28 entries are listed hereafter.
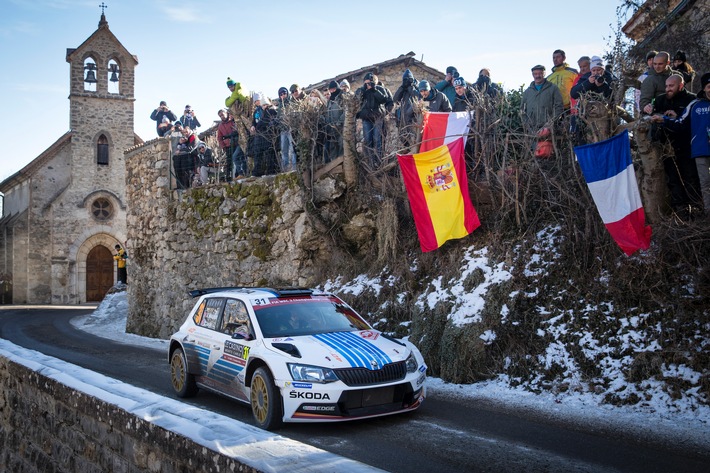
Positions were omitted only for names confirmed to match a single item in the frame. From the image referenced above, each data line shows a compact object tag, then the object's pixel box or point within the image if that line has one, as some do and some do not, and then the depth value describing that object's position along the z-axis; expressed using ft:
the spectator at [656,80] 32.22
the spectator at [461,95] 41.61
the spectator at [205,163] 62.49
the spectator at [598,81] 34.24
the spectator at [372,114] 44.86
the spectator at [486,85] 39.42
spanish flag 38.27
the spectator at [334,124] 47.60
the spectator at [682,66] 33.94
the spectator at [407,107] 42.50
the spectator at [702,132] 28.27
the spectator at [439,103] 42.68
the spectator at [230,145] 57.31
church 131.95
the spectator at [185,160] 64.80
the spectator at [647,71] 32.99
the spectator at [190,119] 75.13
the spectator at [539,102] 36.65
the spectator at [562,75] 38.88
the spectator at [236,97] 56.75
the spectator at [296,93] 51.70
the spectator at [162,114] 78.64
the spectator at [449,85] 44.86
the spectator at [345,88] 45.60
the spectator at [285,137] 50.39
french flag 29.50
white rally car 23.17
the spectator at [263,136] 52.70
